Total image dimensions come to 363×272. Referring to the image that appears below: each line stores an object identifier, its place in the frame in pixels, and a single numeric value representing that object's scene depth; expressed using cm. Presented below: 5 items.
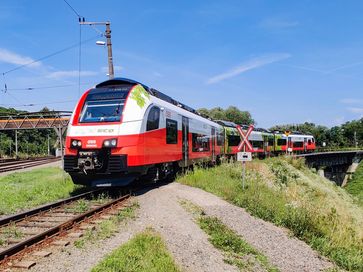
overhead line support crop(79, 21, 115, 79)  2188
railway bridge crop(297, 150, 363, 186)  7244
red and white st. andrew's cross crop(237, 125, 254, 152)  1420
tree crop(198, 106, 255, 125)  10375
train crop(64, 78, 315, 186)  1164
